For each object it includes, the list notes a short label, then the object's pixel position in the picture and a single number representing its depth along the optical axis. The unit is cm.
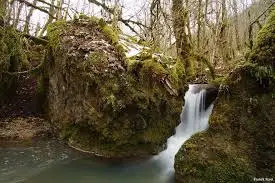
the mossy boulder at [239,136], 355
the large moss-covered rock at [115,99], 488
